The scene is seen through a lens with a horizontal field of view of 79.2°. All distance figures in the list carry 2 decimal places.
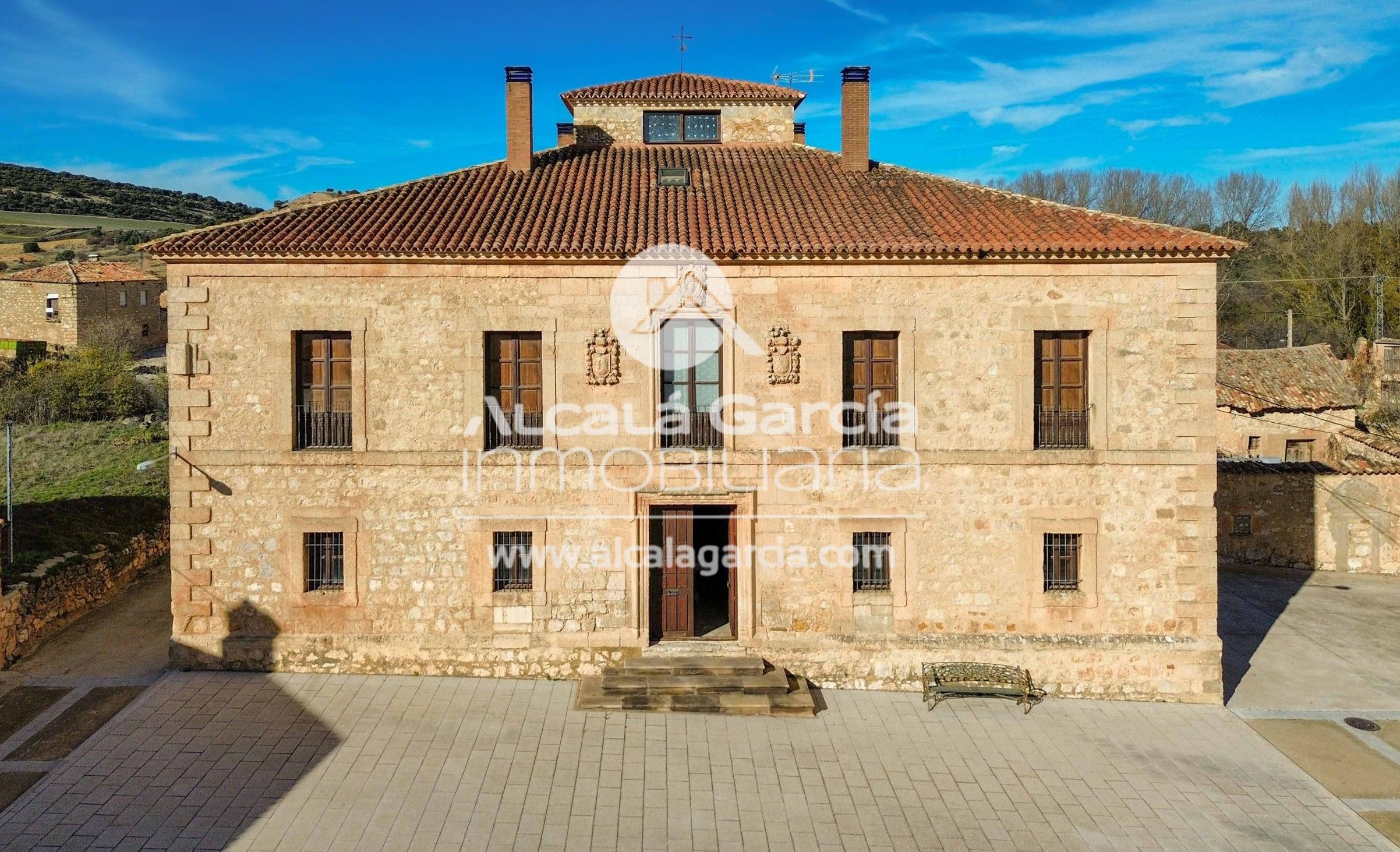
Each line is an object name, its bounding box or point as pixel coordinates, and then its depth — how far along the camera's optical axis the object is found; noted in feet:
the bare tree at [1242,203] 158.40
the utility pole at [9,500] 48.98
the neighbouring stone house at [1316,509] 67.05
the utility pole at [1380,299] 109.50
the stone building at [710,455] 43.62
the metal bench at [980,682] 42.29
